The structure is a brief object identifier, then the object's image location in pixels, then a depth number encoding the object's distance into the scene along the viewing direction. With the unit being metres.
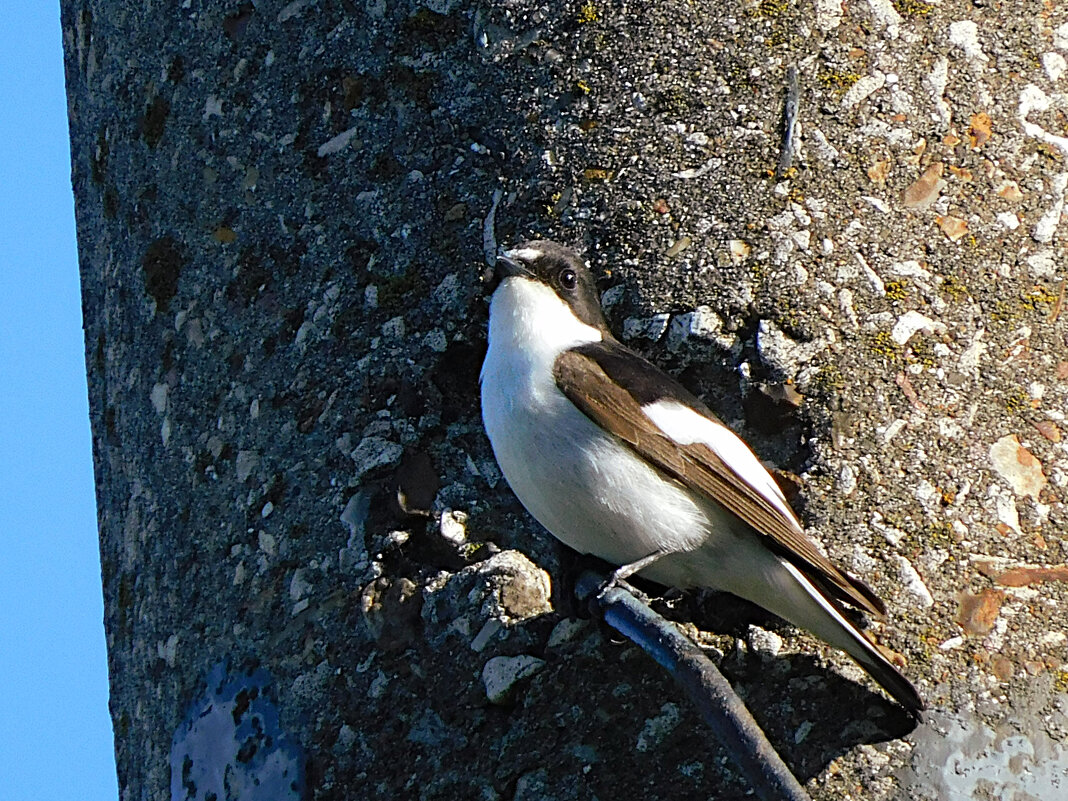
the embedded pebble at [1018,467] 5.85
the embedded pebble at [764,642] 5.82
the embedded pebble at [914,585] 5.70
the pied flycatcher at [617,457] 6.29
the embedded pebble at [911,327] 6.14
